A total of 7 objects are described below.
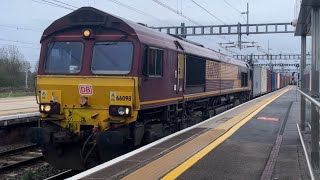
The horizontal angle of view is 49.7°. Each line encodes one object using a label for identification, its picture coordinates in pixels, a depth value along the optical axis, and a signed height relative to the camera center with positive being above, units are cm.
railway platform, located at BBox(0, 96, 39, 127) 1209 -131
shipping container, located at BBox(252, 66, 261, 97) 2678 -4
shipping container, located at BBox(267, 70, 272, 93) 3856 +15
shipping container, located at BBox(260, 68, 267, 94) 3212 +4
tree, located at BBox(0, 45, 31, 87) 4085 +145
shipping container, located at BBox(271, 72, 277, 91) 4433 -10
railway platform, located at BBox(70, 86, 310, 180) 535 -140
